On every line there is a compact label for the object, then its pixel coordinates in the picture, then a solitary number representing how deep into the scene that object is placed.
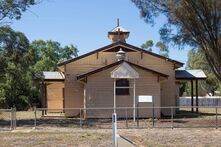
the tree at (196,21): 32.91
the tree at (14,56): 34.86
